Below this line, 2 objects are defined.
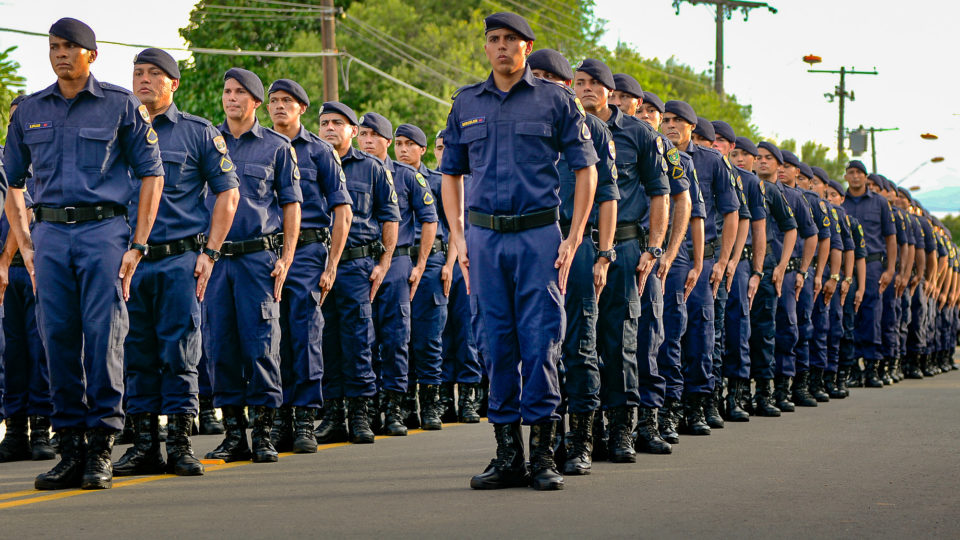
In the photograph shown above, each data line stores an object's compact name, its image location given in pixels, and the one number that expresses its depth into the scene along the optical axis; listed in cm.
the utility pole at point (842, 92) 6694
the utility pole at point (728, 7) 4653
